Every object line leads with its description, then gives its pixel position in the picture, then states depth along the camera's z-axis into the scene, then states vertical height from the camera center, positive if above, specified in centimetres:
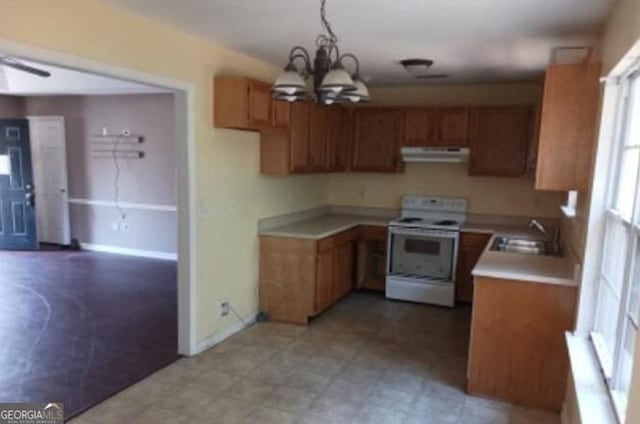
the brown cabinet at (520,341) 297 -115
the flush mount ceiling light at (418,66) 399 +85
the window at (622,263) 194 -45
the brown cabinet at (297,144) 442 +14
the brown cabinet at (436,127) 523 +40
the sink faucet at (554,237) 421 -68
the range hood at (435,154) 520 +9
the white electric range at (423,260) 505 -108
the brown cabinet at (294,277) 442 -114
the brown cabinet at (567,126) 277 +24
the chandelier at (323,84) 210 +35
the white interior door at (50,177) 740 -42
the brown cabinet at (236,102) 370 +43
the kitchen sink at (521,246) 421 -75
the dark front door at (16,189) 727 -61
